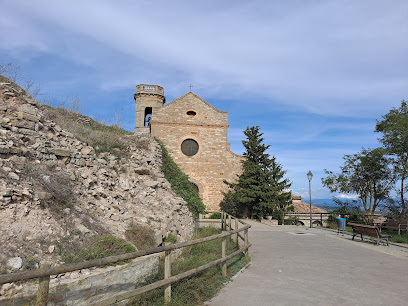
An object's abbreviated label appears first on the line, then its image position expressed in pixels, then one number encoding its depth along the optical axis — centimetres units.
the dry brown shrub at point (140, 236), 689
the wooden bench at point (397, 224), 1391
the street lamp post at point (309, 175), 2076
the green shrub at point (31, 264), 454
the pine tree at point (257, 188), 2266
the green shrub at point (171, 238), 812
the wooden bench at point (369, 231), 1133
